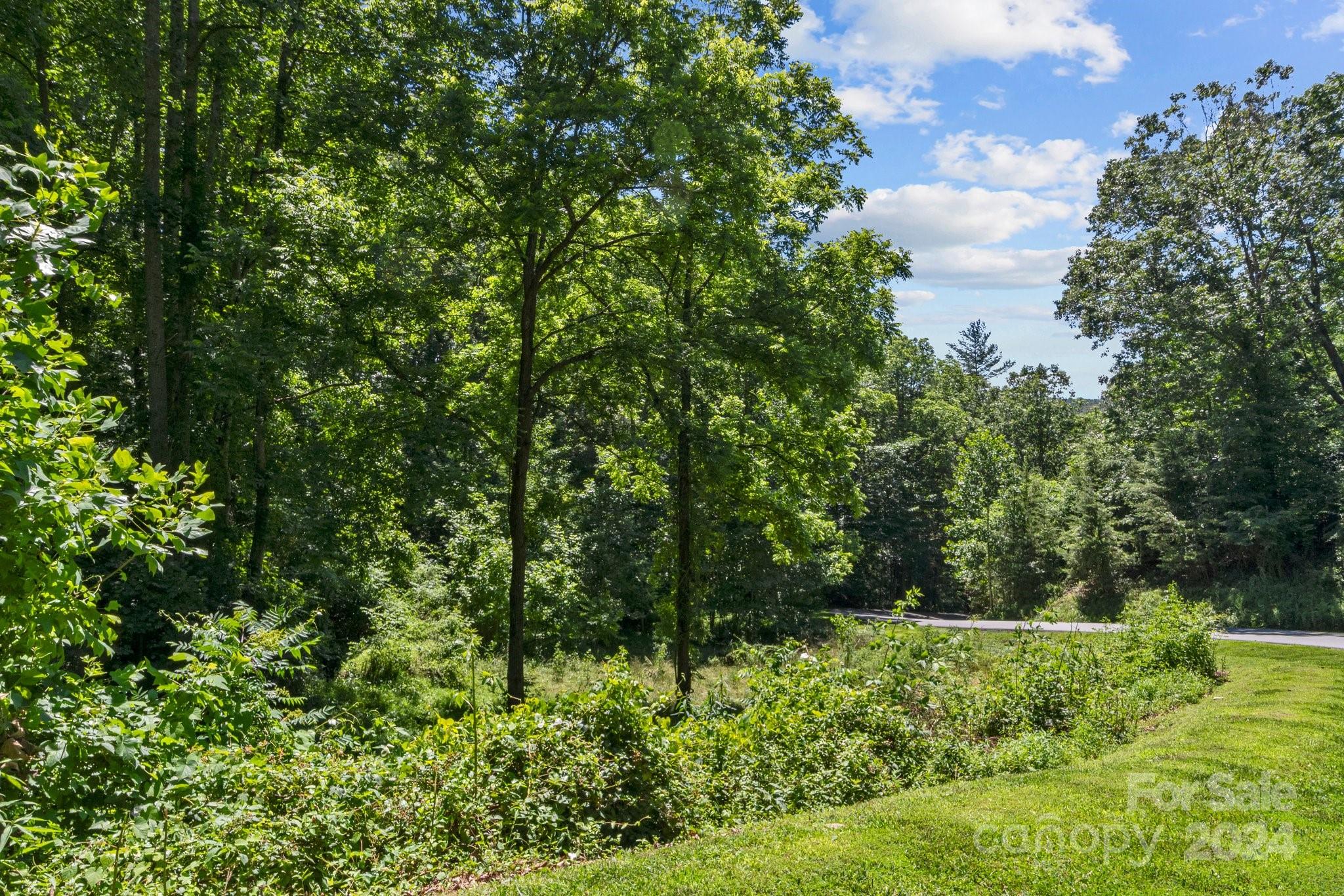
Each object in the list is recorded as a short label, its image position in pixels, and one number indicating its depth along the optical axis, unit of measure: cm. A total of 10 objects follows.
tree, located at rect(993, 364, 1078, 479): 4556
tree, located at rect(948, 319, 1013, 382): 7312
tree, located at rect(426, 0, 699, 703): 1108
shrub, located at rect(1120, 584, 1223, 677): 1156
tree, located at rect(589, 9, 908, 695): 1252
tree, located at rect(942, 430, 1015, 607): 3253
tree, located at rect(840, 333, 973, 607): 4319
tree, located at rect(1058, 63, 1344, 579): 2441
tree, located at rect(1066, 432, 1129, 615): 2755
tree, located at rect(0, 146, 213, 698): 277
